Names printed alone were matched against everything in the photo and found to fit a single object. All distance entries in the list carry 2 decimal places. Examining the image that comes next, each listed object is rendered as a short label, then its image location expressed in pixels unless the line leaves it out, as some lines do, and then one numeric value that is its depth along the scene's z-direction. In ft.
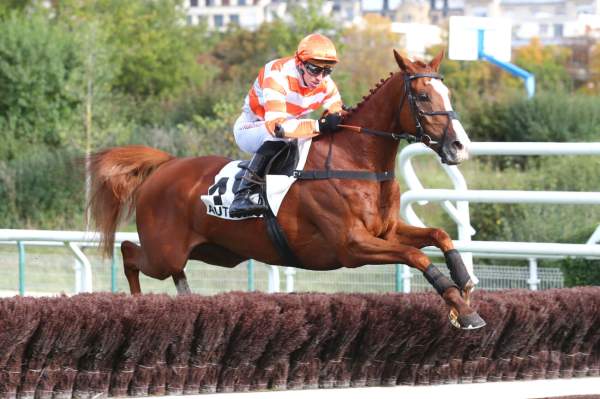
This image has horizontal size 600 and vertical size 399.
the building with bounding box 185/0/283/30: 622.95
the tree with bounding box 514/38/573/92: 339.77
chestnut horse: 39.58
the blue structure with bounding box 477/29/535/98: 157.74
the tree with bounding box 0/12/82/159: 167.02
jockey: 42.27
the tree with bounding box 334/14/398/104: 335.88
